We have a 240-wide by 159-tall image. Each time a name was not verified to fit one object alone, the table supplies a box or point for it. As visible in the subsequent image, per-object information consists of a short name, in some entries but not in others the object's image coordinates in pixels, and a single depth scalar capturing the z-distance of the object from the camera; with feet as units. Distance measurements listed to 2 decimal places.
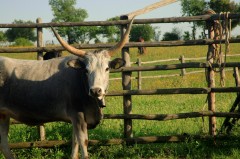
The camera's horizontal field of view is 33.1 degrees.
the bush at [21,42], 257.55
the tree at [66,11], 397.06
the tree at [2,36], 319.27
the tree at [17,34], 353.51
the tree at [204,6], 247.91
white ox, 19.97
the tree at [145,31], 335.47
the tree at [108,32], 353.51
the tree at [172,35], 234.83
